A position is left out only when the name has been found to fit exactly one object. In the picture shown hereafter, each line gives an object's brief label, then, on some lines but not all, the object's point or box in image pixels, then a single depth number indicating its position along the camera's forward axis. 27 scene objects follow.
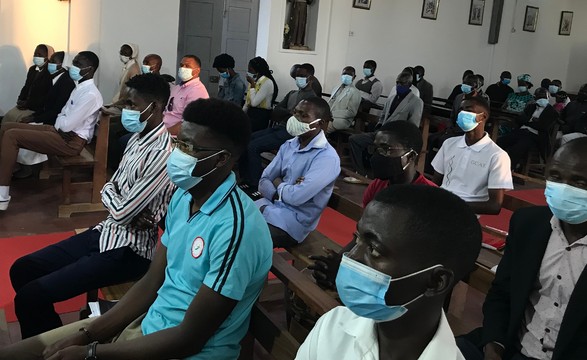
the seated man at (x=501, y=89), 11.93
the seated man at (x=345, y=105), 8.20
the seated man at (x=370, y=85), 9.95
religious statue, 9.98
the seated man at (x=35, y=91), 6.77
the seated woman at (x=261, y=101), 7.45
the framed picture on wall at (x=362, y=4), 10.73
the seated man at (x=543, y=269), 1.92
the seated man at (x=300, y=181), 3.36
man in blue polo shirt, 1.92
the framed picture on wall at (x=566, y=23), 13.73
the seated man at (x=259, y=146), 6.46
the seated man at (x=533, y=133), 8.19
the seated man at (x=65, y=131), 5.25
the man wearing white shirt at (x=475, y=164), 3.55
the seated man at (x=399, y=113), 7.30
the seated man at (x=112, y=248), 2.59
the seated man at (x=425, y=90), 10.28
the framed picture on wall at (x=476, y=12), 12.34
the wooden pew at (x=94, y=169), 5.34
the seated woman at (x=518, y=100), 10.09
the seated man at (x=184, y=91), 6.52
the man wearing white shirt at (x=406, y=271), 1.36
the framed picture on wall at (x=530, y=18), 13.08
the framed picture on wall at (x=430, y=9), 11.82
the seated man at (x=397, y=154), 2.78
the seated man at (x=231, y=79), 8.12
